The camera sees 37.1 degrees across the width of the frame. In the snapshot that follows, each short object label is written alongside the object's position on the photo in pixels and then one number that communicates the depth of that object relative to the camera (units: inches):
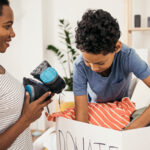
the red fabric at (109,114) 35.1
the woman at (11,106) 28.6
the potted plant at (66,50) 105.7
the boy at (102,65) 32.2
